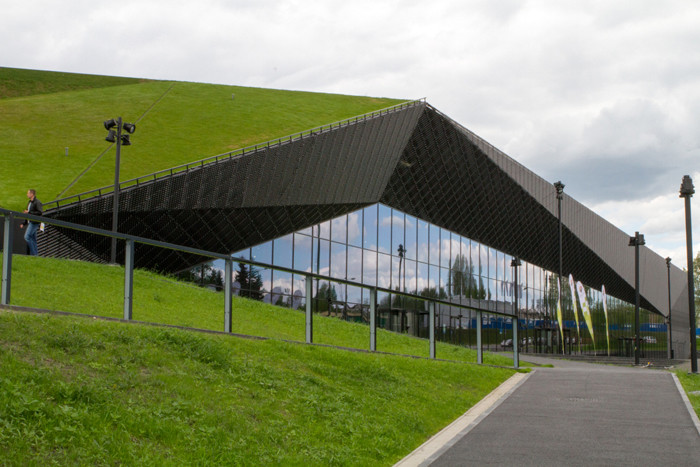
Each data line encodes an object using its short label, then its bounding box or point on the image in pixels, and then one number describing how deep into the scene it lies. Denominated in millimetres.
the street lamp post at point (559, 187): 42066
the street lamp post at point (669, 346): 72088
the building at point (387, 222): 21078
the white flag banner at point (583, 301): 35866
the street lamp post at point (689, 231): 22125
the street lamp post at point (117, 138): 21875
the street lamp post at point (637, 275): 32906
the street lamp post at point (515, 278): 48422
